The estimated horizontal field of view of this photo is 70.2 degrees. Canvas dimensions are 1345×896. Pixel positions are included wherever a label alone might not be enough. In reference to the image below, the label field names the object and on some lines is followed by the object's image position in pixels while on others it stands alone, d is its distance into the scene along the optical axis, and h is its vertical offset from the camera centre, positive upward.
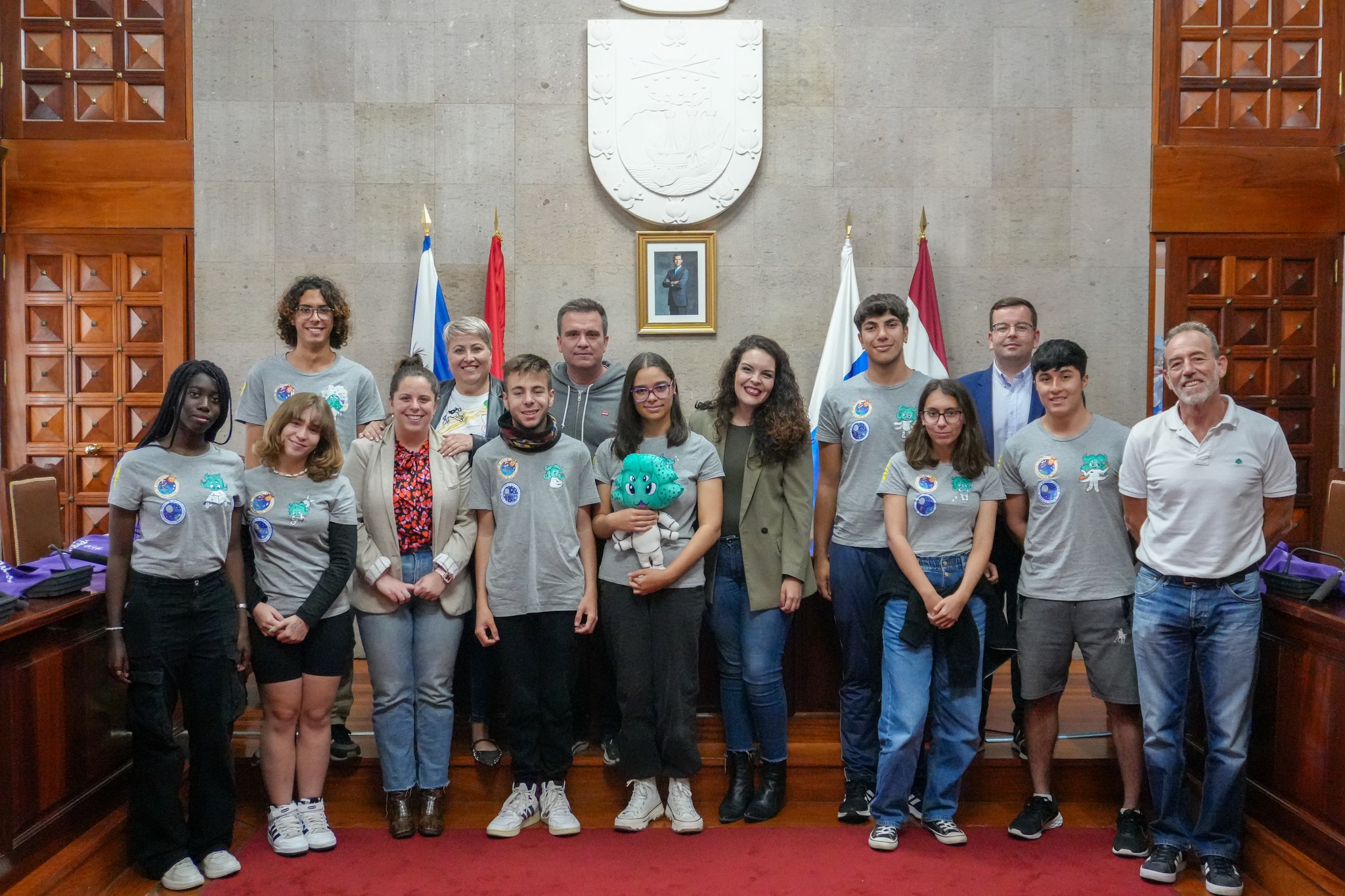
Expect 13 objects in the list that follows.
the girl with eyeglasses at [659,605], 3.13 -0.62
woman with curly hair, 3.18 -0.45
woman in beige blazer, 3.13 -0.57
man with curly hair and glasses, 3.46 +0.16
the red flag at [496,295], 5.00 +0.64
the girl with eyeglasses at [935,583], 3.05 -0.53
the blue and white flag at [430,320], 4.96 +0.51
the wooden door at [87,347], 5.06 +0.37
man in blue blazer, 3.45 +0.09
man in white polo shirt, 2.82 -0.46
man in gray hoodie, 3.43 +0.14
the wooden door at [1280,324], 5.16 +0.52
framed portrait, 5.16 +0.75
